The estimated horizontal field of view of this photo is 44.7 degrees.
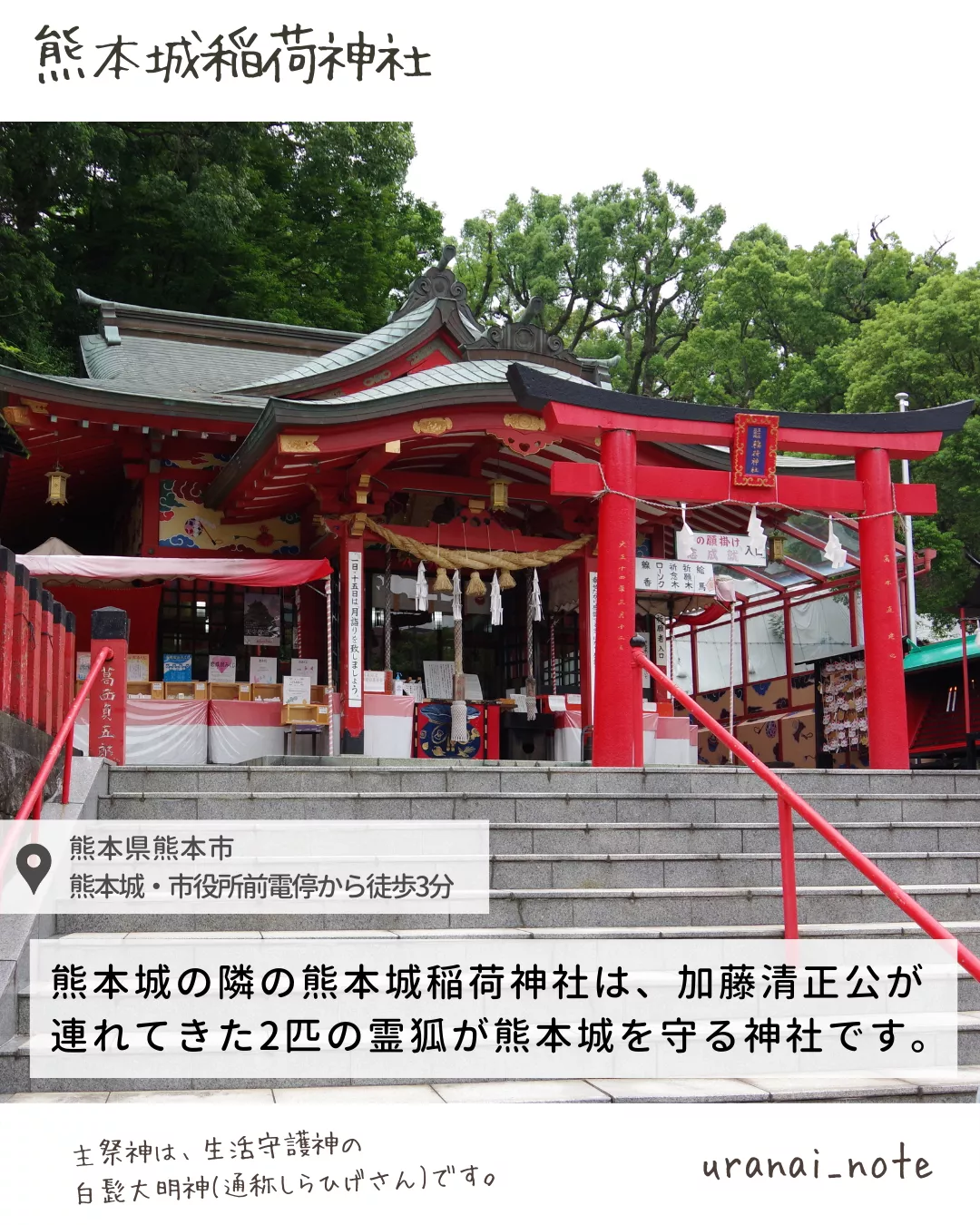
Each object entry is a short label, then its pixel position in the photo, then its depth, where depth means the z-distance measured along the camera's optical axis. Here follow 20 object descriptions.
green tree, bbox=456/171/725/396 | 36.97
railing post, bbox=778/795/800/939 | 5.35
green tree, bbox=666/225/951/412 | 30.94
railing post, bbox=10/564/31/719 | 6.79
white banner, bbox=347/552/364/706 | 12.48
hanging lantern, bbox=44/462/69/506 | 13.31
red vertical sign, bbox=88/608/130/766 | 7.97
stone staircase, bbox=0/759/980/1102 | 5.55
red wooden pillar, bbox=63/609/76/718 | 8.63
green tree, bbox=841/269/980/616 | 23.58
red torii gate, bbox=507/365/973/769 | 9.02
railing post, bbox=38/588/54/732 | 7.67
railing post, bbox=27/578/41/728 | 7.27
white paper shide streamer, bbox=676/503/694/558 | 10.68
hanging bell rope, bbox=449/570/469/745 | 12.98
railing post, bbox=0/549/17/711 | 6.48
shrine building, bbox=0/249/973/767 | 11.23
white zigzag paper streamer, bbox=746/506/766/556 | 10.81
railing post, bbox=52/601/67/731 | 8.12
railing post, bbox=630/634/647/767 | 8.89
